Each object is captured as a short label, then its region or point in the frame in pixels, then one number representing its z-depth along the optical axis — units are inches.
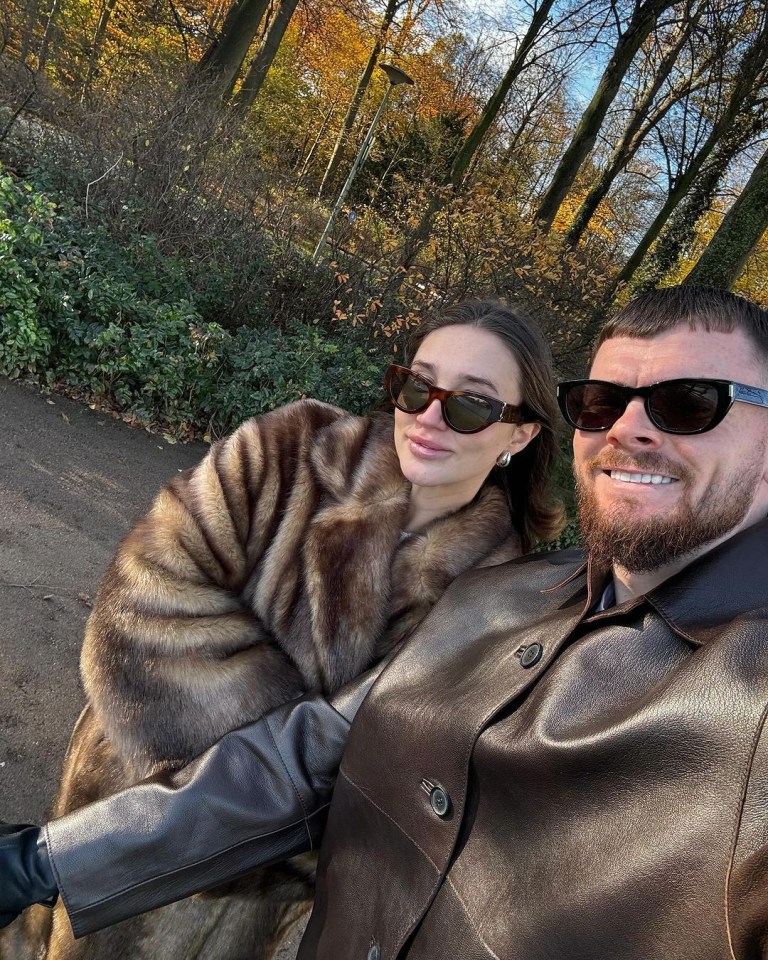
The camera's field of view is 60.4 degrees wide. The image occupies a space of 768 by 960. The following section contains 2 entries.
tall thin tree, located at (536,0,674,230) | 480.1
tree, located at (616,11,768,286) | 456.1
